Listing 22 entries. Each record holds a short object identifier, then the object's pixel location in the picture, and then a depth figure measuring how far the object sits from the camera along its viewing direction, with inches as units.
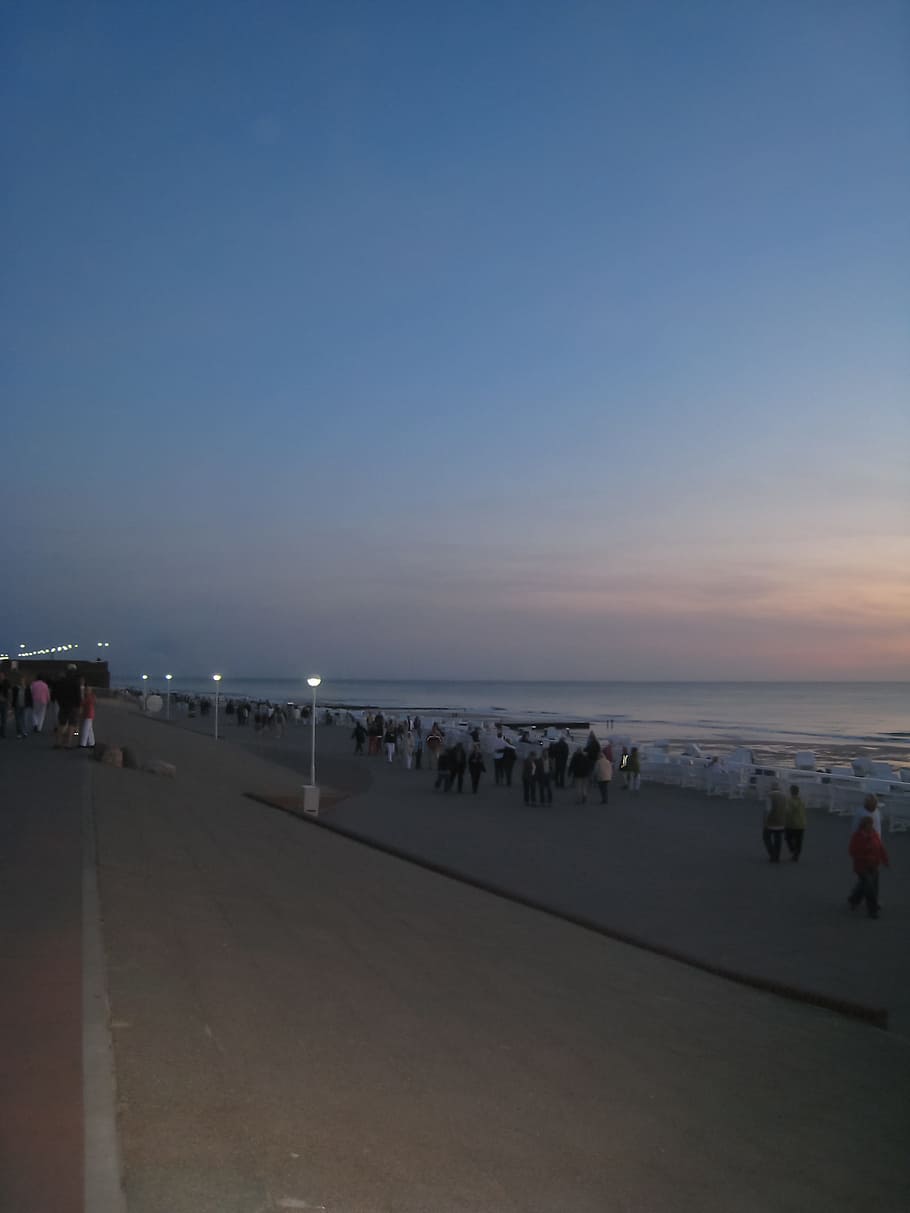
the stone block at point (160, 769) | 687.1
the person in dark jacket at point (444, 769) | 1021.2
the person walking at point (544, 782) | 929.5
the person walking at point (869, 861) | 488.7
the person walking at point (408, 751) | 1295.5
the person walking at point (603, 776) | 941.2
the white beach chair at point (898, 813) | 783.7
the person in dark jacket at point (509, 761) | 1113.4
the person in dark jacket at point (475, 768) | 1017.5
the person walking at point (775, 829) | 639.8
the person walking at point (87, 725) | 720.3
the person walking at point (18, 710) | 836.6
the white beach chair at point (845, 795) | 882.1
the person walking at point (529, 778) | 933.2
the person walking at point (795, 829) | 643.5
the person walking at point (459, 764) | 1016.2
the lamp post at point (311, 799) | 755.4
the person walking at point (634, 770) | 1039.0
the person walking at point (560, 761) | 1065.5
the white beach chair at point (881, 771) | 1007.6
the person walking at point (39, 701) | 845.2
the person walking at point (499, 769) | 1122.0
